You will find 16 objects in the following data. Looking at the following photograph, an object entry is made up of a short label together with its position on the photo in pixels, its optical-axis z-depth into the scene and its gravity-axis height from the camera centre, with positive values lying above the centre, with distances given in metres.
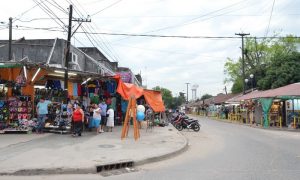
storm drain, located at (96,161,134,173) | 7.46 -1.73
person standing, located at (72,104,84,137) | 12.39 -0.72
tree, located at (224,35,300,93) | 45.28 +9.52
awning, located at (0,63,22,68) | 12.56 +1.78
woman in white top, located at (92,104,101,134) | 13.70 -0.63
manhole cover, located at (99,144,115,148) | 10.29 -1.56
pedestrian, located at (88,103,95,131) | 14.40 -0.59
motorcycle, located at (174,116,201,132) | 18.72 -1.30
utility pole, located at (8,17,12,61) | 20.52 +5.61
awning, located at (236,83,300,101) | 20.20 +1.05
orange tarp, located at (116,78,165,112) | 14.75 +0.64
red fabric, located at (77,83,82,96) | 16.16 +0.88
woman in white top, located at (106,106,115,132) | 14.67 -0.75
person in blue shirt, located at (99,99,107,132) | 14.80 -0.41
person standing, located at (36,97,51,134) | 12.81 -0.42
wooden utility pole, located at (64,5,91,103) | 14.77 +4.40
